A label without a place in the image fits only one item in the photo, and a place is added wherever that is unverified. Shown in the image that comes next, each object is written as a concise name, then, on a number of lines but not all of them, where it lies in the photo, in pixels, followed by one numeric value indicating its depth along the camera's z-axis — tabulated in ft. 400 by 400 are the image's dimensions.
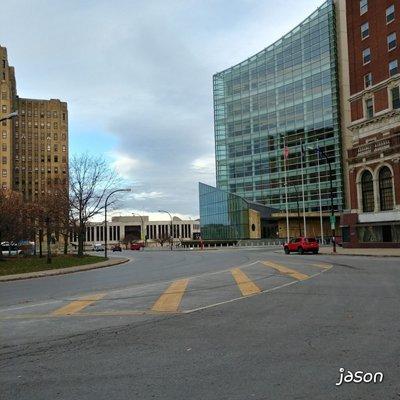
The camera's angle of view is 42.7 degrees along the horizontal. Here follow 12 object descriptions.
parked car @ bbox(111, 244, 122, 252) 293.02
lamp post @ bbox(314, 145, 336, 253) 153.32
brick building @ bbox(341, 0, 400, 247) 166.30
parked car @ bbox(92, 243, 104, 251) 316.60
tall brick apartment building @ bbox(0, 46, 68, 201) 556.92
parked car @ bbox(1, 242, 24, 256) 190.21
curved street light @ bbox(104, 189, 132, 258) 176.21
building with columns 597.93
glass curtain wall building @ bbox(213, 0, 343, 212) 331.36
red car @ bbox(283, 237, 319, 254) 153.28
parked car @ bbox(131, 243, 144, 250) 308.21
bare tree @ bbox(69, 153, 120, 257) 159.22
